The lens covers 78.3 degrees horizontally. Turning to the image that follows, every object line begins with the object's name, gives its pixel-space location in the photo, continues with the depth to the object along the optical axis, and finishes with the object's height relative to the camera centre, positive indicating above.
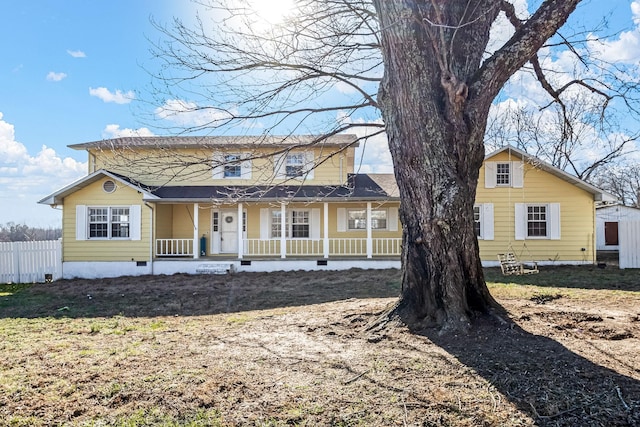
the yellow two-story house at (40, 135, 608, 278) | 14.77 +0.13
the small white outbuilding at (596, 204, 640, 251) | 25.89 +0.20
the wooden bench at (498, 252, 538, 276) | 13.61 -1.59
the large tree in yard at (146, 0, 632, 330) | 4.91 +1.25
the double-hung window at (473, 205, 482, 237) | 15.68 +0.17
